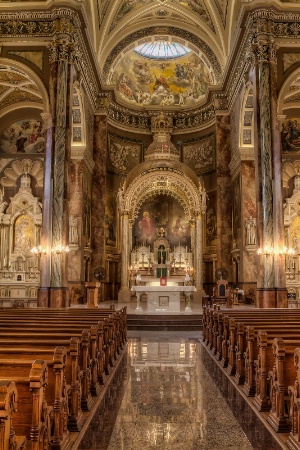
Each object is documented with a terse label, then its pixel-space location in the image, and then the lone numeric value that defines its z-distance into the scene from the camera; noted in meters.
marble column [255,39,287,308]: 15.49
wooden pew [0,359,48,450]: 3.48
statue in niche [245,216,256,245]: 20.67
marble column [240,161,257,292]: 20.80
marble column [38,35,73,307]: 15.52
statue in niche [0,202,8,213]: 23.06
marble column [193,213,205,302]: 25.83
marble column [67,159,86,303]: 20.83
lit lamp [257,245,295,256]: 15.52
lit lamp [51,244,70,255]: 15.62
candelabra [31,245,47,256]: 15.62
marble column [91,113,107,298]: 24.17
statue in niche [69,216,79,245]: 20.72
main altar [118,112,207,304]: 26.59
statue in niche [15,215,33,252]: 22.83
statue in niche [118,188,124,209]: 26.62
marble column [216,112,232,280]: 24.23
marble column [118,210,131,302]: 25.59
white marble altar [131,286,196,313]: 18.14
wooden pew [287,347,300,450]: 4.48
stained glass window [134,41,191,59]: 30.50
